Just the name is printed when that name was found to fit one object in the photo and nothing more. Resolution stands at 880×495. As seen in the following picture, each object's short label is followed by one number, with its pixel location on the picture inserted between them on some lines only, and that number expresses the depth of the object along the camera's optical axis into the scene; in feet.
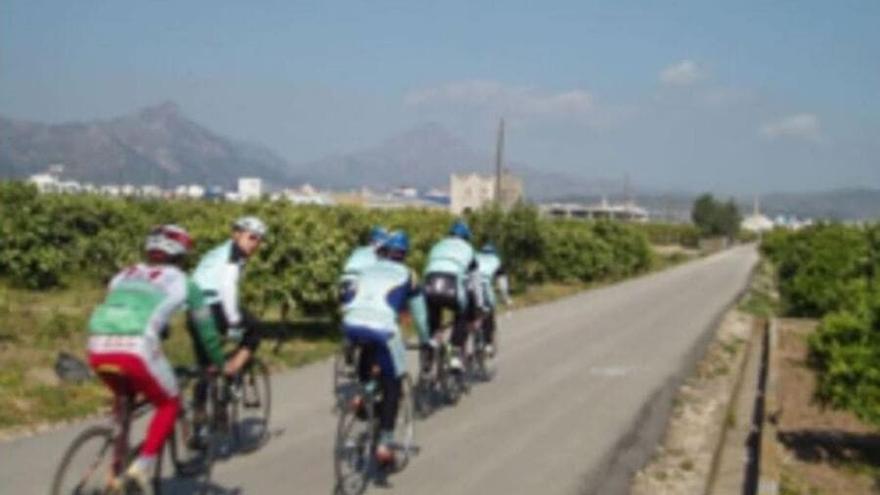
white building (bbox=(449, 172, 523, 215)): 396.02
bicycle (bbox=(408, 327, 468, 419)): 41.04
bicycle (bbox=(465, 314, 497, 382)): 48.80
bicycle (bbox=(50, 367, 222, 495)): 22.11
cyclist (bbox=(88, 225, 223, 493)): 22.13
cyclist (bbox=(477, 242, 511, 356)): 48.83
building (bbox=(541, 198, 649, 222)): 493.81
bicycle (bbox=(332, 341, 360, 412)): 42.60
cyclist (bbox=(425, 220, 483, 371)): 41.60
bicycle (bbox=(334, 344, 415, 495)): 28.09
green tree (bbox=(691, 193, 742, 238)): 456.45
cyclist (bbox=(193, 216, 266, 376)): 30.30
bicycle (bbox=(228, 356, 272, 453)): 31.71
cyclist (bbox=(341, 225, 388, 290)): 43.29
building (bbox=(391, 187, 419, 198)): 593.01
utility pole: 202.10
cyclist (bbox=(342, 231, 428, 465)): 29.22
